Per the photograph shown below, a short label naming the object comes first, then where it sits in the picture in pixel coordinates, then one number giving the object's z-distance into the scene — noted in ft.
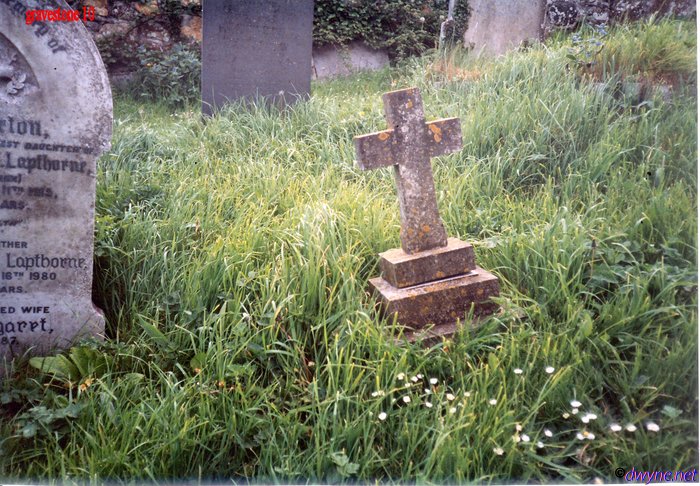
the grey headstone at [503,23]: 15.49
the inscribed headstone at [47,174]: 6.38
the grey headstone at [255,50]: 13.15
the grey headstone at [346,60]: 12.74
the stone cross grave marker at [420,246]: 6.48
